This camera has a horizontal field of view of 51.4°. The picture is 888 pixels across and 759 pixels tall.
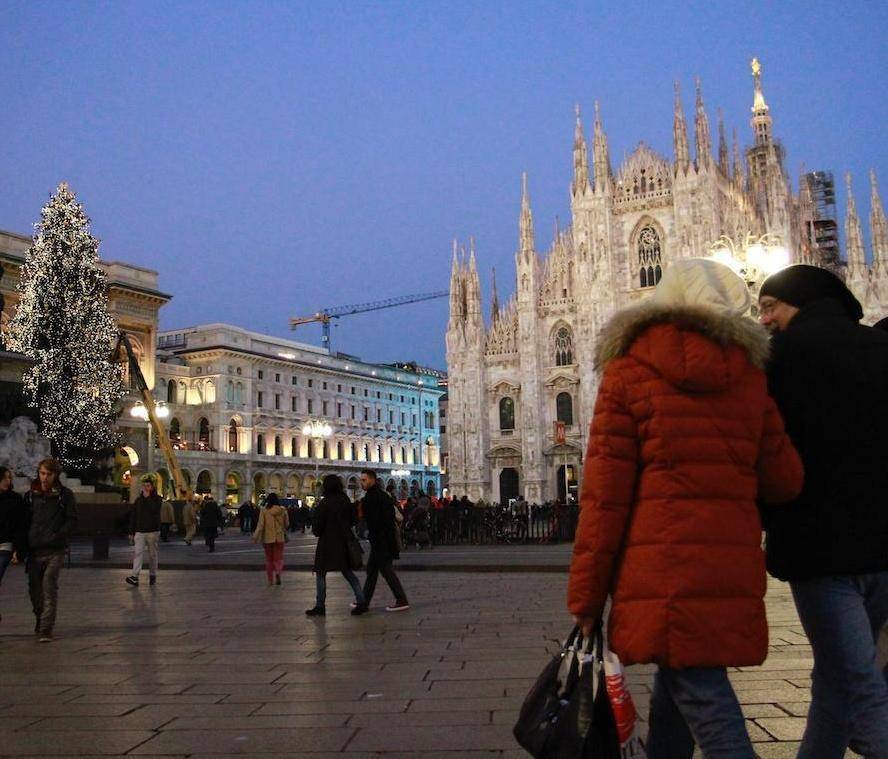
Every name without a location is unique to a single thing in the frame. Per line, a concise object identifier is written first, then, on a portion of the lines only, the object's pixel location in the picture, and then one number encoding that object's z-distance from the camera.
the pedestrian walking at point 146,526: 13.35
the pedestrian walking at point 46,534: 7.95
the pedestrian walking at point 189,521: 26.20
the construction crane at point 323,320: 136.75
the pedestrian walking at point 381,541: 9.71
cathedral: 48.19
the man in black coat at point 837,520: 2.71
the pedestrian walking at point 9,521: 7.99
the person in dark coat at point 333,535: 9.44
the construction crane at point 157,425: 34.64
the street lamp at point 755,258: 19.09
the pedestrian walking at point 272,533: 12.90
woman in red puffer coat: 2.50
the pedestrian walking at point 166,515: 26.25
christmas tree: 33.41
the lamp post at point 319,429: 41.59
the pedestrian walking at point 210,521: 22.53
